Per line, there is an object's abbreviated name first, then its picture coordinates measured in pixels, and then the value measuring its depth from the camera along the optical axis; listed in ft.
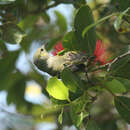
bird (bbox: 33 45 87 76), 12.04
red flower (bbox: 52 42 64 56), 12.29
